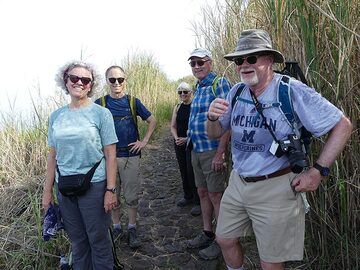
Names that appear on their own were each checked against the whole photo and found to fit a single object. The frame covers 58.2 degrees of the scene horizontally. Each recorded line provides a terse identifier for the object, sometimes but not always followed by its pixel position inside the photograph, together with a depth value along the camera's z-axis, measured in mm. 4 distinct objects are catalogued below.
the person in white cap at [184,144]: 4648
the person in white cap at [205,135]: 3045
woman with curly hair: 2490
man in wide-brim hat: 1861
